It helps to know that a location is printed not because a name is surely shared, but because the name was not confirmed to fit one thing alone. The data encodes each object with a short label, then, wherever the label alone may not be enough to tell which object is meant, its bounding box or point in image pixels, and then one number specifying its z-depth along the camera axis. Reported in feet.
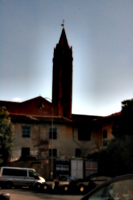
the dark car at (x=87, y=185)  88.99
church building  169.17
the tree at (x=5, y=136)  155.84
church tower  264.52
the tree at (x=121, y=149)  129.80
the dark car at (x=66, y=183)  92.08
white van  111.55
